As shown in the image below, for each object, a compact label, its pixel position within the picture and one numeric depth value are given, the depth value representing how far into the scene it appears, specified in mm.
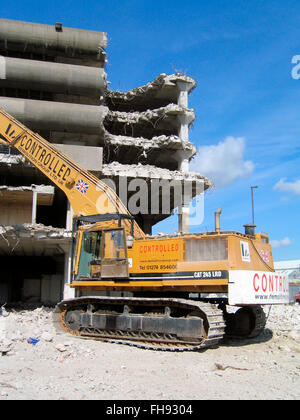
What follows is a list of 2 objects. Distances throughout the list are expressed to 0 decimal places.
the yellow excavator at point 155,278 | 10599
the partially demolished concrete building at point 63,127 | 26969
